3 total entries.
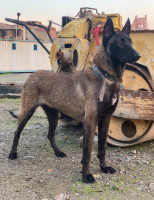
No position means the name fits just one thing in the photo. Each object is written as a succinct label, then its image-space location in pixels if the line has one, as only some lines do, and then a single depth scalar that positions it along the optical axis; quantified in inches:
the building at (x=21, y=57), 712.4
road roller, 153.1
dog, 125.6
